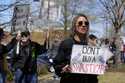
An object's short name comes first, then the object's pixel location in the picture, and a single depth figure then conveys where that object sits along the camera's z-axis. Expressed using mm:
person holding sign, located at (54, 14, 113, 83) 5805
